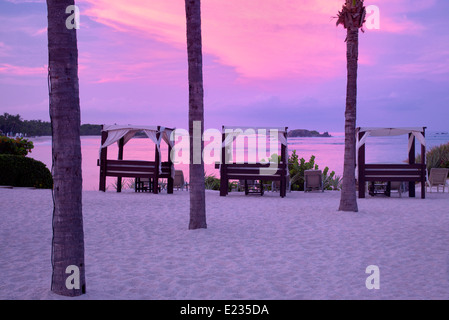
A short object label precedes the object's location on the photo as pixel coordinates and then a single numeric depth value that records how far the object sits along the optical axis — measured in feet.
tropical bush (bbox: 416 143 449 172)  85.51
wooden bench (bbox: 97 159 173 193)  61.52
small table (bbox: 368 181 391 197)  59.88
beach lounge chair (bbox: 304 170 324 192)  65.47
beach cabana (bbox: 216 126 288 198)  58.59
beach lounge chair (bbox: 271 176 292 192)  66.34
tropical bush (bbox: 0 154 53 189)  62.59
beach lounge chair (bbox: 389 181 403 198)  60.24
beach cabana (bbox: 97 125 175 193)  61.16
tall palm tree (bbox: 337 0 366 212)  41.19
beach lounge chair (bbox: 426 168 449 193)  63.82
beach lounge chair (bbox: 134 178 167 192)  63.77
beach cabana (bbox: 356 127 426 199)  57.57
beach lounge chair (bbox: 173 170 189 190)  67.77
